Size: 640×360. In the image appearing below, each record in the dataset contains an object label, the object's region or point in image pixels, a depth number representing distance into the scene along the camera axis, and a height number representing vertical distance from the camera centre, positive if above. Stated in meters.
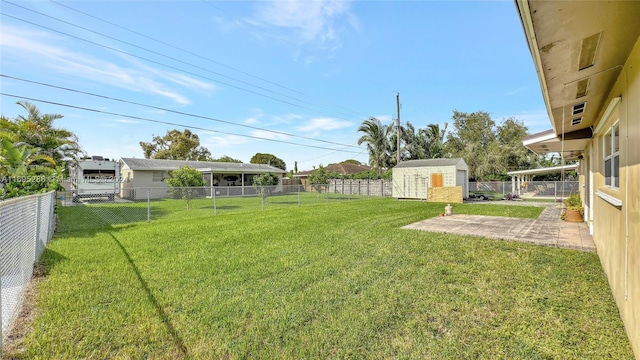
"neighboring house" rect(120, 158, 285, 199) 22.47 +0.58
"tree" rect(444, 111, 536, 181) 27.45 +3.30
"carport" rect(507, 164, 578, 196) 17.87 -0.10
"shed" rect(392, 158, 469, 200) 18.15 +0.05
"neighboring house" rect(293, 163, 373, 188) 45.01 +1.55
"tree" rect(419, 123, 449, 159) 31.82 +4.88
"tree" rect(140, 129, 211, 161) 37.34 +4.59
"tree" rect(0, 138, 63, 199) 7.78 +0.16
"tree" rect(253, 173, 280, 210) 18.41 -0.10
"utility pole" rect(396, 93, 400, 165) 23.72 +6.34
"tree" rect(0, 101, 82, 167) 13.87 +2.54
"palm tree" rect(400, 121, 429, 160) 31.11 +3.78
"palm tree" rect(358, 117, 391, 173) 29.50 +4.11
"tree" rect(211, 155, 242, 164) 45.45 +3.36
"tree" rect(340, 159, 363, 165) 67.06 +4.13
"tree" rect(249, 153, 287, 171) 50.83 +3.58
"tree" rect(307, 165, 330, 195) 23.25 +0.00
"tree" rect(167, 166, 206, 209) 14.40 -0.03
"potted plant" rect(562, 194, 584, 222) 8.73 -1.15
